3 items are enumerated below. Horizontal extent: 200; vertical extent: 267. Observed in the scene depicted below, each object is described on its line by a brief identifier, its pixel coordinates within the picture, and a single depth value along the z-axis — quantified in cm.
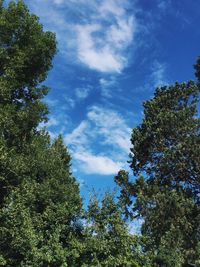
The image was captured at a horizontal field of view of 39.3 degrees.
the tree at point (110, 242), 1340
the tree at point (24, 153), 1379
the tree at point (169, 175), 2057
